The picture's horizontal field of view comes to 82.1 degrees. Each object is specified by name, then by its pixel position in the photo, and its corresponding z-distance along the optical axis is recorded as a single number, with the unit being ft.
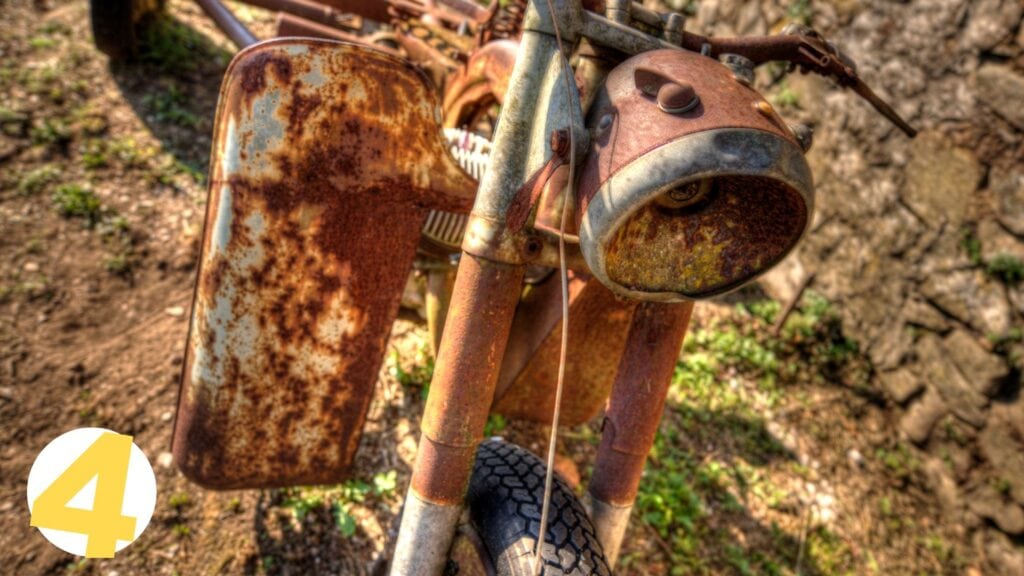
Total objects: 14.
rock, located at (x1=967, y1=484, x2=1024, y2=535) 8.89
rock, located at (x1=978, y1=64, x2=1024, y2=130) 9.00
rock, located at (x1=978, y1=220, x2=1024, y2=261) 9.09
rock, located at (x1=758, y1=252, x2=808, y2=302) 11.79
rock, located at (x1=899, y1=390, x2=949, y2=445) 9.96
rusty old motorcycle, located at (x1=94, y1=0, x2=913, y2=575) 3.38
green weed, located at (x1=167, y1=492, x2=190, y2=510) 6.23
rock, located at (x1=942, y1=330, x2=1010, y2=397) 9.16
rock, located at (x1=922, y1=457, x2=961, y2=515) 9.57
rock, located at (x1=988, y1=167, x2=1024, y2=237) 9.02
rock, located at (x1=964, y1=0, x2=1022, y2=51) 9.07
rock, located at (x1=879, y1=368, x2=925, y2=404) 10.30
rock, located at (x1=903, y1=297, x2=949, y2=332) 9.96
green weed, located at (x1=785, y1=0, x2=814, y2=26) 11.90
